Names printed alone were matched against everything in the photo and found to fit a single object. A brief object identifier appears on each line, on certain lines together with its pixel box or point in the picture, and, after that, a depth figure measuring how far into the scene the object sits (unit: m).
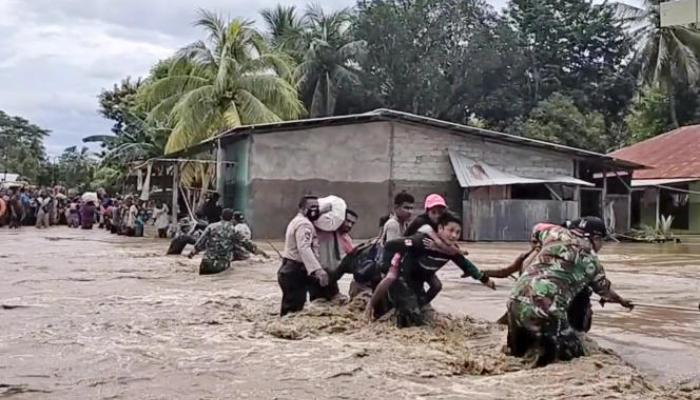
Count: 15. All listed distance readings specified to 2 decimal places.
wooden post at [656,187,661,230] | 30.17
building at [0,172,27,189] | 44.81
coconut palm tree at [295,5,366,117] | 43.16
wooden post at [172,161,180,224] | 26.09
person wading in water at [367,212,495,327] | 7.61
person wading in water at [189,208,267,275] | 14.23
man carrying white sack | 9.02
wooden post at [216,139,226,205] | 27.65
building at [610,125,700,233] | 31.27
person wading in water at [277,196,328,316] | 8.62
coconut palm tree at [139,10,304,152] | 30.25
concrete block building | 25.80
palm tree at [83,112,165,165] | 35.91
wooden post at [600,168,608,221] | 28.42
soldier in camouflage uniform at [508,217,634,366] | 6.27
